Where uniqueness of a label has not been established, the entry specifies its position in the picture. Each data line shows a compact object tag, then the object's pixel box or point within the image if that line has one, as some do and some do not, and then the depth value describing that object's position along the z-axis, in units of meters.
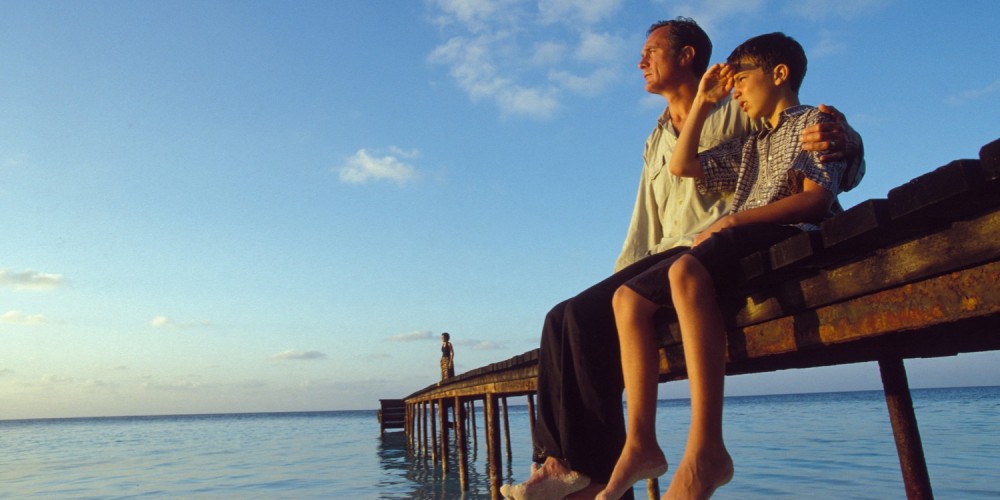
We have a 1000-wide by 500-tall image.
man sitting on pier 2.43
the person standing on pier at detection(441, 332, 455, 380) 18.78
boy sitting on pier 2.05
